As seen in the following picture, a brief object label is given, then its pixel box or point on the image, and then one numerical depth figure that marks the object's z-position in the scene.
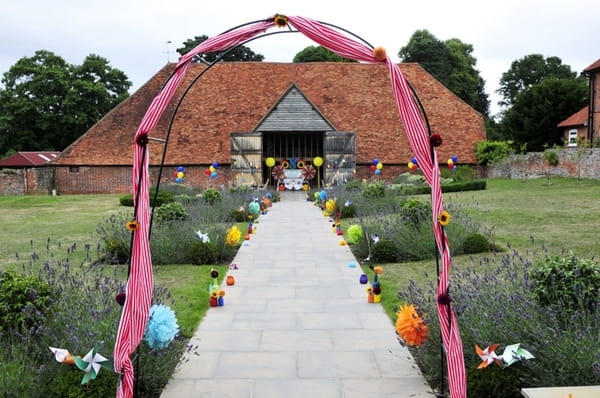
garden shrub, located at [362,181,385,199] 18.55
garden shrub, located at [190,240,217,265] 9.91
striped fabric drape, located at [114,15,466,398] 3.77
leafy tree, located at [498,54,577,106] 53.94
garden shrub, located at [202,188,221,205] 17.27
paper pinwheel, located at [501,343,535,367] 3.72
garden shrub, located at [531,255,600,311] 4.36
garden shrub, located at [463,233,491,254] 9.98
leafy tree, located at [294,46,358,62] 49.16
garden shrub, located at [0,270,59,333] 4.25
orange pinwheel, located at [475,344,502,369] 3.80
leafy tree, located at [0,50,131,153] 41.56
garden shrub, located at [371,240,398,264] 9.98
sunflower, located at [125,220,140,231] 3.79
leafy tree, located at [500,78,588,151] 39.06
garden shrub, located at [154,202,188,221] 11.50
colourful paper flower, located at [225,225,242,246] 10.59
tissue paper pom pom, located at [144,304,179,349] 4.41
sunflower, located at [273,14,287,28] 3.93
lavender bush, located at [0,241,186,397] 3.75
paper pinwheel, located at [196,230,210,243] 9.63
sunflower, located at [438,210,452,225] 3.73
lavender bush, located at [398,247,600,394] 3.73
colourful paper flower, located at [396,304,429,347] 4.64
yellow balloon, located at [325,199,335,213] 17.62
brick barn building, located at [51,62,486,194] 28.34
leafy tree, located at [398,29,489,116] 49.94
